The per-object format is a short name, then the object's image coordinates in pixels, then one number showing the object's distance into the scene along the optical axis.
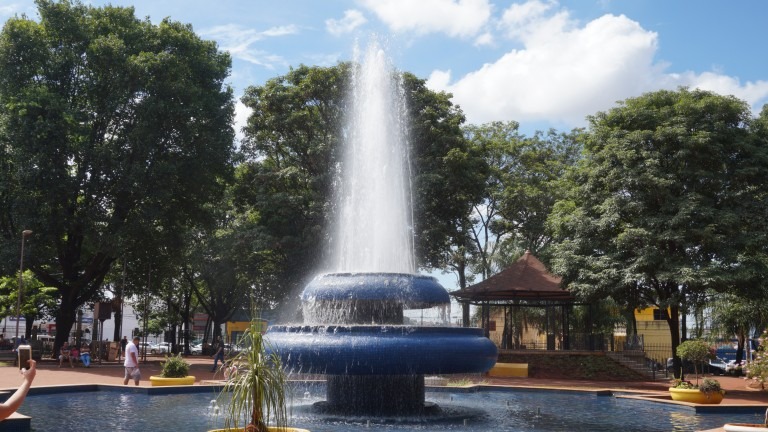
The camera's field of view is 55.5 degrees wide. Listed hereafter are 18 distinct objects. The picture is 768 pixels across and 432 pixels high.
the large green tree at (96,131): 31.50
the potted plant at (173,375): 20.52
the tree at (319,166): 34.19
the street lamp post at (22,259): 28.98
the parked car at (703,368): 35.66
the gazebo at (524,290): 32.06
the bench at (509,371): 30.33
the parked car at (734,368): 36.48
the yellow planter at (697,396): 18.78
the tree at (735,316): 31.52
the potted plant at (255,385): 8.73
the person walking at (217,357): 26.67
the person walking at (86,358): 29.58
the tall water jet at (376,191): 18.66
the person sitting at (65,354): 30.29
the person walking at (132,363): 20.64
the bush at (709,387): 18.73
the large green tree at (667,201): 26.03
